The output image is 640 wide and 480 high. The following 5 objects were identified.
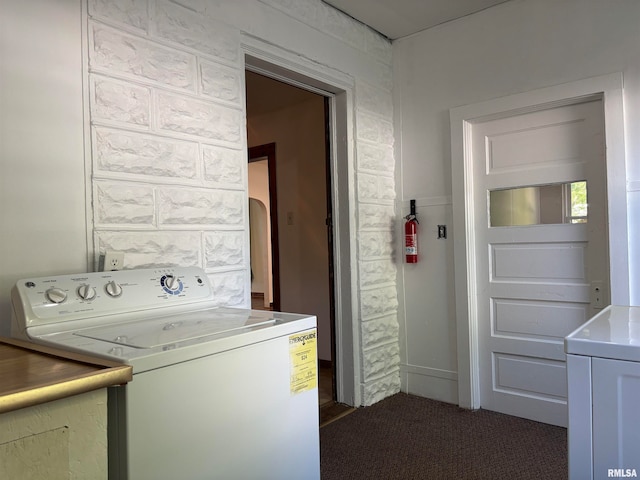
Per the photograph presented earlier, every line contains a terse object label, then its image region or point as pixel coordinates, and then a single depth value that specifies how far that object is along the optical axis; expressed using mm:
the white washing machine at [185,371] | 1044
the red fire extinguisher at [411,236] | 3033
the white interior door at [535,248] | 2508
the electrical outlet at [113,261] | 1642
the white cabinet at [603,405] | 1106
